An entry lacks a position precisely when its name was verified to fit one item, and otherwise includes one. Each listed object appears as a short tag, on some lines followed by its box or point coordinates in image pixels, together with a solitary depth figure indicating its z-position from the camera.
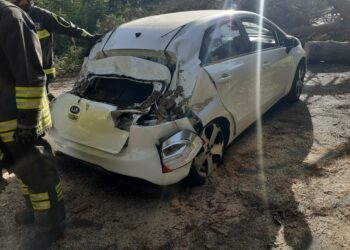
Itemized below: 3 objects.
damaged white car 3.24
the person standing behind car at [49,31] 4.40
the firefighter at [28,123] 2.49
